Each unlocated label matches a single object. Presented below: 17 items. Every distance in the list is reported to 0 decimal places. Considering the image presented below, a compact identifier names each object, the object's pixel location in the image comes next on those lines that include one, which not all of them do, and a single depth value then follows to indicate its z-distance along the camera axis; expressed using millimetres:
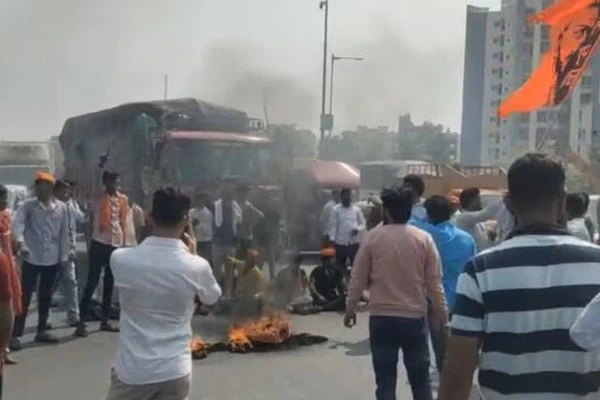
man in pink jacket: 6109
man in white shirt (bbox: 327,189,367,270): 13891
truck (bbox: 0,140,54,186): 29328
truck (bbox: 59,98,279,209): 15891
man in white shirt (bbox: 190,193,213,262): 13234
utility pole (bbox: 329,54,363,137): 32728
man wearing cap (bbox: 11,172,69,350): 10219
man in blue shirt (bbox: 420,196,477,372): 7320
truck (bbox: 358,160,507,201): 26219
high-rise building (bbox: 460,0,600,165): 105750
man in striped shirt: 2988
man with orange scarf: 10922
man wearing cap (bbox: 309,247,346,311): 12977
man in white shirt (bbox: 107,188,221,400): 4488
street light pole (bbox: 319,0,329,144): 30812
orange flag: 10531
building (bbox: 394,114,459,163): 68944
